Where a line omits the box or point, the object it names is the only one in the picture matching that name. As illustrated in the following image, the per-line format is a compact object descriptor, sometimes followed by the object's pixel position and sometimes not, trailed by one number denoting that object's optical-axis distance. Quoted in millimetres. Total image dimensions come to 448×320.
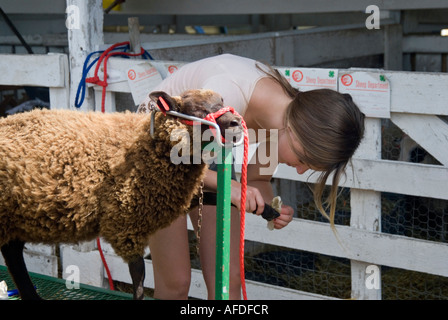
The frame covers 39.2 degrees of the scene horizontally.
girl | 2328
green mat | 2945
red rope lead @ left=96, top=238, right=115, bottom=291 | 3998
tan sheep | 2268
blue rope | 3885
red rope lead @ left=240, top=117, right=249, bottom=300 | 1887
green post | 1868
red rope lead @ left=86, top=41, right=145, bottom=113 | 3816
